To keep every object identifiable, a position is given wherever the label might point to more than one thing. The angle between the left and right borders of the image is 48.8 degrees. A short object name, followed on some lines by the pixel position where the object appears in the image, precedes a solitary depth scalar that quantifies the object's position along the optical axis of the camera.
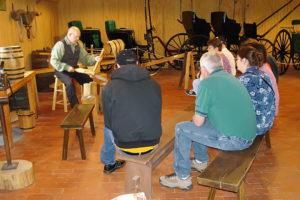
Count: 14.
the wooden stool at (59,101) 5.82
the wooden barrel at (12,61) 4.69
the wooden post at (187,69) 7.46
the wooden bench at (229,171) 2.31
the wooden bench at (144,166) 2.78
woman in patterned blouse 2.92
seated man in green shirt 2.60
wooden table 4.17
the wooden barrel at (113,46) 6.25
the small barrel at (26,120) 4.84
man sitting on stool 5.09
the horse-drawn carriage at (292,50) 8.55
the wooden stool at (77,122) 3.66
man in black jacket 2.62
